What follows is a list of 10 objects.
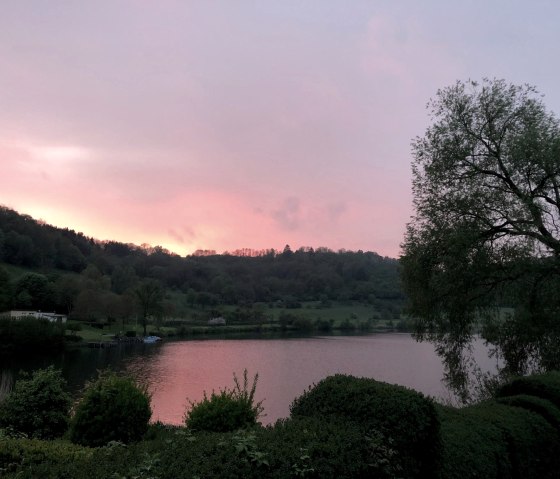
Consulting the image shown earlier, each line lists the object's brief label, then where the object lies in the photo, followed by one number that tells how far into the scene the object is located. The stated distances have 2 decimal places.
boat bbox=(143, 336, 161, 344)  85.31
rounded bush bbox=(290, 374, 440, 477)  4.88
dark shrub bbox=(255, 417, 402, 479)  3.93
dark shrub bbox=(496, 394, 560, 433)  8.52
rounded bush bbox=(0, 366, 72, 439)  9.12
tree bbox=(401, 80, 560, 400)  13.73
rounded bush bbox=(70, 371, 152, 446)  7.82
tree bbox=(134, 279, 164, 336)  98.94
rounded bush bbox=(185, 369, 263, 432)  7.39
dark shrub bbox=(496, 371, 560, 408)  9.12
